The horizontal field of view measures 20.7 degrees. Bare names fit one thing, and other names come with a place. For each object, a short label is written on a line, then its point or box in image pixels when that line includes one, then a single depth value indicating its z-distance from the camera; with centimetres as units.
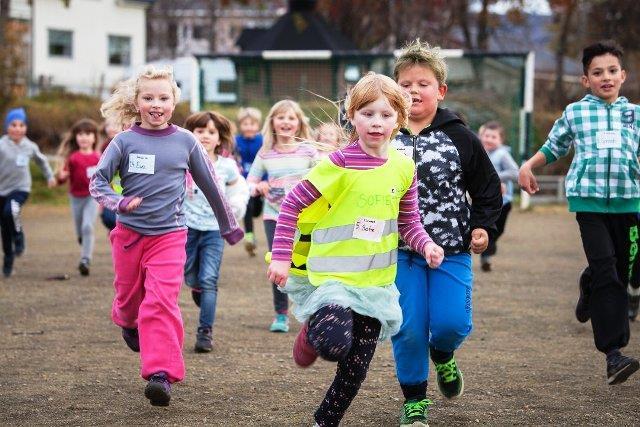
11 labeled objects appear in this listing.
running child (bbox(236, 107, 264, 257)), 1929
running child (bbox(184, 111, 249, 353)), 1227
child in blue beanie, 1926
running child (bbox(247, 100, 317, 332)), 1380
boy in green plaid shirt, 1034
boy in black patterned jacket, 861
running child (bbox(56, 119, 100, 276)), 1939
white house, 7937
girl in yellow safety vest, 780
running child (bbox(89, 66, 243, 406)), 939
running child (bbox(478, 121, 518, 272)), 1970
